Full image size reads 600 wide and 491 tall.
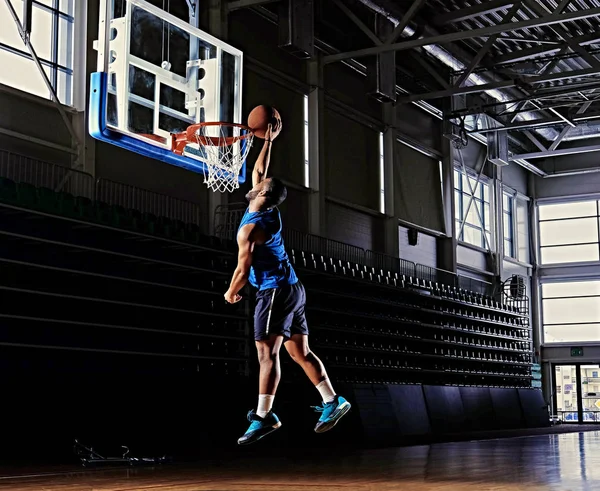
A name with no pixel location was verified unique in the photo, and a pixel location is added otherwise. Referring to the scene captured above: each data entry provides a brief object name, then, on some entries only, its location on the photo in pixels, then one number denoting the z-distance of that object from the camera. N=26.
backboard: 9.52
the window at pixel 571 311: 30.27
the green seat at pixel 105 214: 12.54
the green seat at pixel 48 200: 11.76
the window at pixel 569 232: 30.66
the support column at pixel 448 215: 25.36
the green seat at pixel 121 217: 12.80
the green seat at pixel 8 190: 11.30
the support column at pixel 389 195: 22.42
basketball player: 5.75
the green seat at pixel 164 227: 13.64
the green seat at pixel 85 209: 12.23
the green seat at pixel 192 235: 14.18
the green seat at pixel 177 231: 13.93
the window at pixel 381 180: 22.48
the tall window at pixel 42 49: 13.33
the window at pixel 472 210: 27.23
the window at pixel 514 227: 30.64
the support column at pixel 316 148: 19.41
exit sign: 30.20
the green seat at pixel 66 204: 11.99
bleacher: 11.77
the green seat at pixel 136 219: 13.10
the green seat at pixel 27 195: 11.47
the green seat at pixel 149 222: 13.33
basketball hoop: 10.23
